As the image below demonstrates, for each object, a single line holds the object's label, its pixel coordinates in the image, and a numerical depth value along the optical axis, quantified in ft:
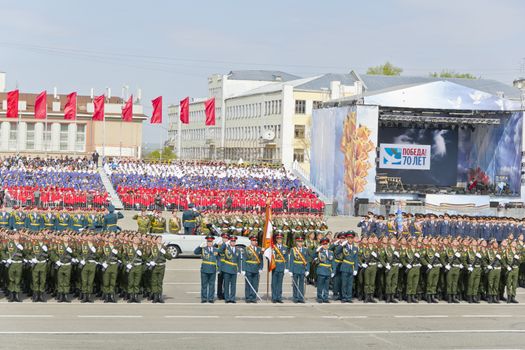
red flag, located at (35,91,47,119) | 195.00
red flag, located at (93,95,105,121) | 193.67
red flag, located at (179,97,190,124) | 197.26
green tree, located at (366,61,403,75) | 343.67
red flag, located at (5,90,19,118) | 190.87
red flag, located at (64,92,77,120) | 197.06
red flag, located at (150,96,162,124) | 197.36
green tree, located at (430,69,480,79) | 337.72
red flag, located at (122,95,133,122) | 198.97
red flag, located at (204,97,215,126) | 199.93
